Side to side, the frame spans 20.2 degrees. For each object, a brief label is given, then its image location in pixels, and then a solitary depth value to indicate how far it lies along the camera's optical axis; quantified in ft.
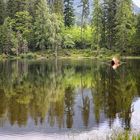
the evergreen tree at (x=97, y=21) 395.96
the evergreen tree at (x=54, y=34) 386.52
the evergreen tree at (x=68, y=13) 448.24
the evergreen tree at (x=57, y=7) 431.43
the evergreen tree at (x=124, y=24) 361.71
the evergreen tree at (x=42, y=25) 390.01
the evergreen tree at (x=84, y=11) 444.96
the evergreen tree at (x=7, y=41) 378.12
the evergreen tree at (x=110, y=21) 389.19
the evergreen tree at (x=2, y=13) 429.38
